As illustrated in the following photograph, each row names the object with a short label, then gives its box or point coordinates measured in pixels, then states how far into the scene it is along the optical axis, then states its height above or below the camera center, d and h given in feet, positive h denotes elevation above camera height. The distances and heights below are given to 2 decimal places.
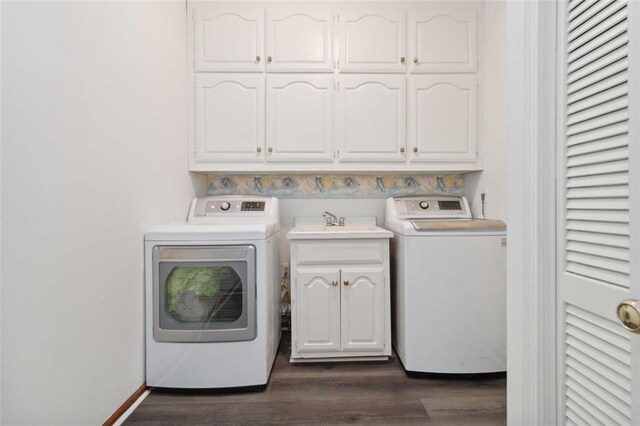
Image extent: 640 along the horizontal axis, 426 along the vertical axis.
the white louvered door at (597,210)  2.13 -0.04
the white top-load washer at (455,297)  6.24 -1.72
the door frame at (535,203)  2.85 +0.02
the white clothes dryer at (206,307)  5.84 -1.79
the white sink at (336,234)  6.75 -0.57
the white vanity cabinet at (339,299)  6.77 -1.90
